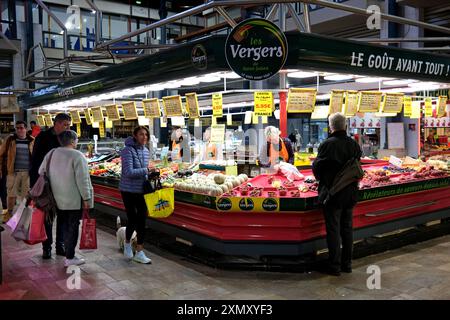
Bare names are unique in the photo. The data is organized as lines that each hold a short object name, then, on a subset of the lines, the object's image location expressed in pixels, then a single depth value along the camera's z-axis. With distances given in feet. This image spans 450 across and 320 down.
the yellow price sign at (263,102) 24.47
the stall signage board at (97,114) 39.79
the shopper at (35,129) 39.58
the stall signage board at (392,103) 28.37
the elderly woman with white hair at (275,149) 25.78
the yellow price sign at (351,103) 26.94
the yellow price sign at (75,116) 44.62
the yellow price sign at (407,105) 31.22
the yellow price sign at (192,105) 27.50
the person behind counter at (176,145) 36.48
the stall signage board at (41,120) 51.22
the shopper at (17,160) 28.55
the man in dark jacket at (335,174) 17.20
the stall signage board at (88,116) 42.23
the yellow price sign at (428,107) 32.81
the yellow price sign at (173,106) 29.17
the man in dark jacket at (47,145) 19.60
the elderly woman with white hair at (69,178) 17.83
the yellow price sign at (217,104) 28.09
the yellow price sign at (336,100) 26.37
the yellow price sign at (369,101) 27.25
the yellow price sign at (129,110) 34.45
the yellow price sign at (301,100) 24.15
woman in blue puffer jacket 18.62
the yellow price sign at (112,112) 37.01
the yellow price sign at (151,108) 31.65
